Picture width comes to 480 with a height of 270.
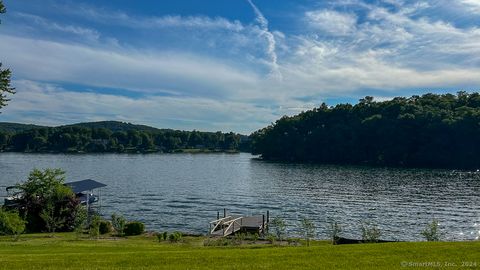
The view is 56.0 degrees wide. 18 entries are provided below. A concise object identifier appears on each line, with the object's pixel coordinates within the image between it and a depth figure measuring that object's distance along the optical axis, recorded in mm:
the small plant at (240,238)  29239
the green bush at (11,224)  29391
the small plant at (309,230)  29509
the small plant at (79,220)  32000
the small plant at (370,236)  25877
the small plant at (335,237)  27009
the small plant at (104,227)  34884
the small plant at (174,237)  30438
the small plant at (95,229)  31853
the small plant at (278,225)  30694
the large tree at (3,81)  26281
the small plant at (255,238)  30172
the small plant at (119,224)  33531
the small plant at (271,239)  29125
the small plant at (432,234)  25594
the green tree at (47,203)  35562
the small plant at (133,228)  34000
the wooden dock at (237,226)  35800
